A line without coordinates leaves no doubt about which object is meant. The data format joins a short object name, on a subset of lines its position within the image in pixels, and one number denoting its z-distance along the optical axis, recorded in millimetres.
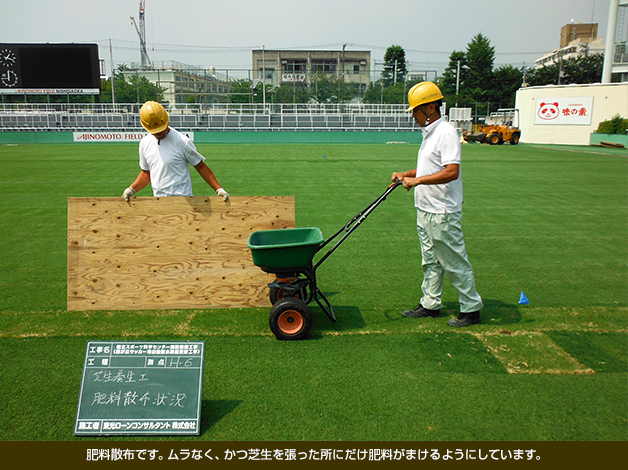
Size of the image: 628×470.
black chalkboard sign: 2982
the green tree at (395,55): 86338
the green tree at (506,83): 72944
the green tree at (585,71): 79938
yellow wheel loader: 32938
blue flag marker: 5316
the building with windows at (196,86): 49753
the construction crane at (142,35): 97050
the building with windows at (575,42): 116031
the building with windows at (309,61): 81188
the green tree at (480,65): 74625
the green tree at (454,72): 77000
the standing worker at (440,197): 4277
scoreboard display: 36625
